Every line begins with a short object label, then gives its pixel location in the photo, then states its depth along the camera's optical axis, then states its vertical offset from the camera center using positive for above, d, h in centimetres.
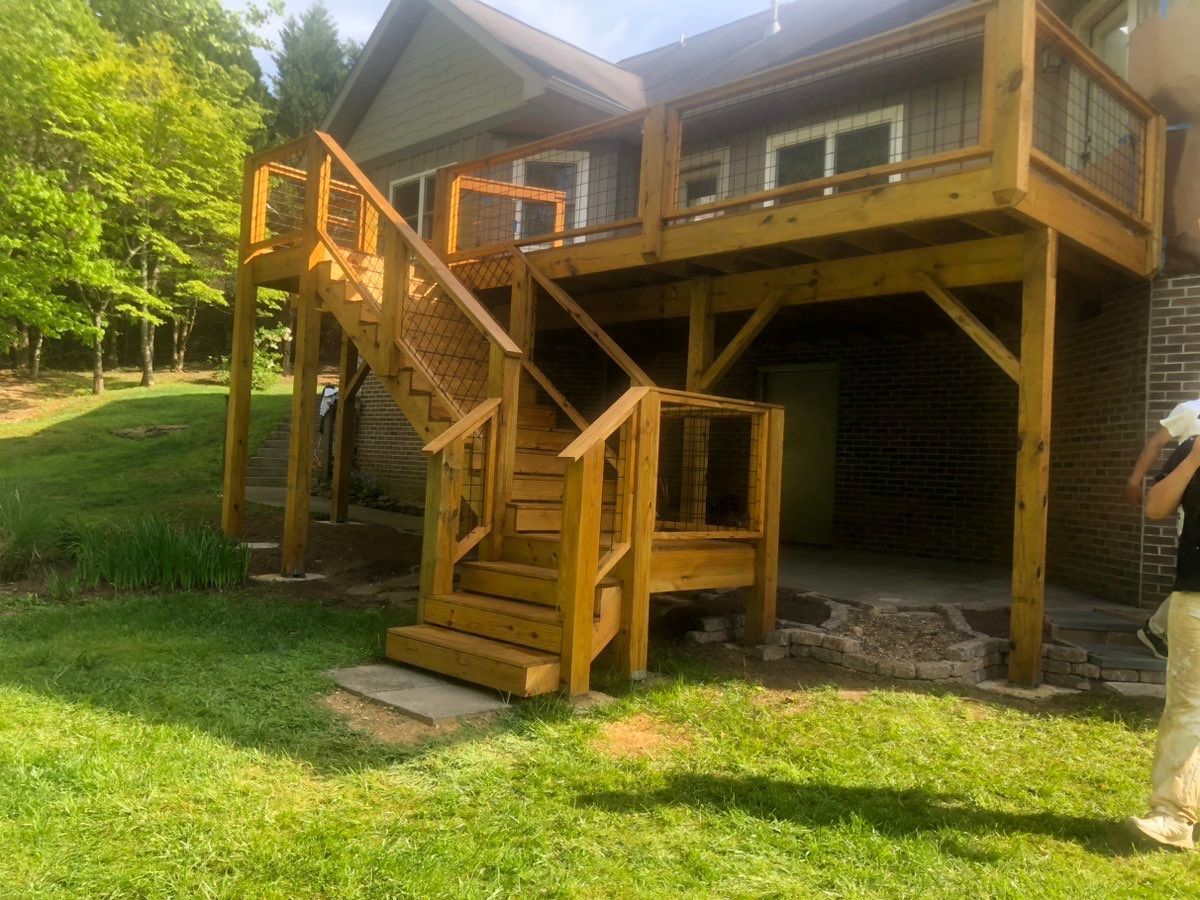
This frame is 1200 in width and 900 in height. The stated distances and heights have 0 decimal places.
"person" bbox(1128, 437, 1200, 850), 298 -71
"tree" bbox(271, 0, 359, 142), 3081 +1382
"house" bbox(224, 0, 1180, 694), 508 +148
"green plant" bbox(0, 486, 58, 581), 710 -83
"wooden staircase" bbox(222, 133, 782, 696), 459 -8
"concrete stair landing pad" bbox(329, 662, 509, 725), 411 -117
